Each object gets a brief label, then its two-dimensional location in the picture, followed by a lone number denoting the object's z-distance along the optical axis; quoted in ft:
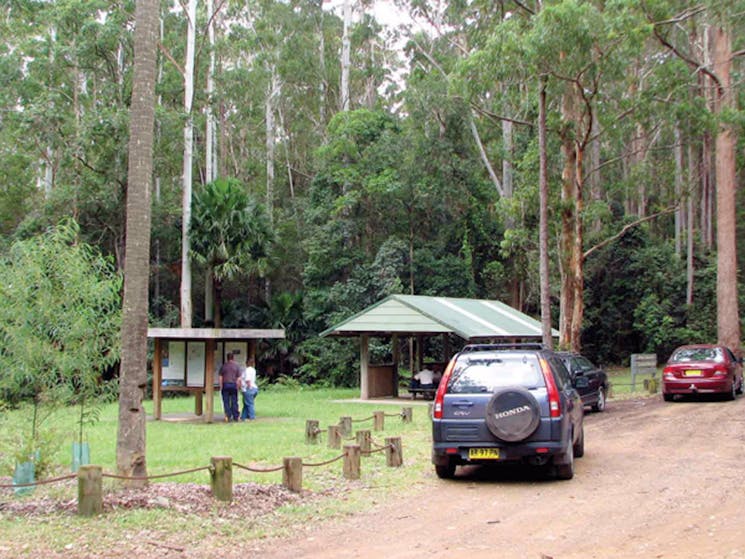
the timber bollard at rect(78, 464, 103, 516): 25.02
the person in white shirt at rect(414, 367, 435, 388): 80.89
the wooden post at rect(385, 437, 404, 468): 36.65
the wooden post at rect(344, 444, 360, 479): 33.40
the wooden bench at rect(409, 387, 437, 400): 80.59
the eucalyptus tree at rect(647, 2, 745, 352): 94.02
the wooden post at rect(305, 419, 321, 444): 45.44
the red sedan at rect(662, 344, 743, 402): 68.28
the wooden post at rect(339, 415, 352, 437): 47.32
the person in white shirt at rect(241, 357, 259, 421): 61.67
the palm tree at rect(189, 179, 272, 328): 108.27
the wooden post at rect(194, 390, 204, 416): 65.84
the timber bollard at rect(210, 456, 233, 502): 27.30
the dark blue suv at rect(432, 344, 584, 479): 30.71
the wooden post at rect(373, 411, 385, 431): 50.67
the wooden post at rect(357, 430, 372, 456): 38.88
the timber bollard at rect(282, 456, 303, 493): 29.91
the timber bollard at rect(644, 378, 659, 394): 82.35
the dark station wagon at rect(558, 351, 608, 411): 61.00
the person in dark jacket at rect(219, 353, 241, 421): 60.03
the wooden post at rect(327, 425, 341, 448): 43.34
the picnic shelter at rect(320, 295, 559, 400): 78.12
